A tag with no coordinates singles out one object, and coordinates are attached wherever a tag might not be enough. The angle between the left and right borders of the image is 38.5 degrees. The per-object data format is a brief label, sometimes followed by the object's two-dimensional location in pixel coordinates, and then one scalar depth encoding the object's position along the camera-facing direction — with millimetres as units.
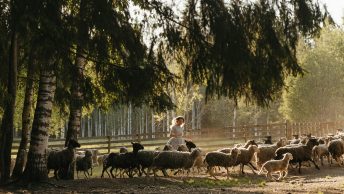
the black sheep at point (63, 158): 13250
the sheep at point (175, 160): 13000
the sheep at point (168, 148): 14723
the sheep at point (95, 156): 23203
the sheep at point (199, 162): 14589
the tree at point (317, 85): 47438
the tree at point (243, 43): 9516
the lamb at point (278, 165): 14719
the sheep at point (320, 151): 17672
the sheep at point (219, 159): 14996
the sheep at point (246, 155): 15945
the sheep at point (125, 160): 13703
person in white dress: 15594
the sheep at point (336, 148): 18031
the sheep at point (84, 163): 16688
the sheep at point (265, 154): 17406
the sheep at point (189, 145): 15306
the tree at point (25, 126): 14062
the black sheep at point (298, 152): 16438
